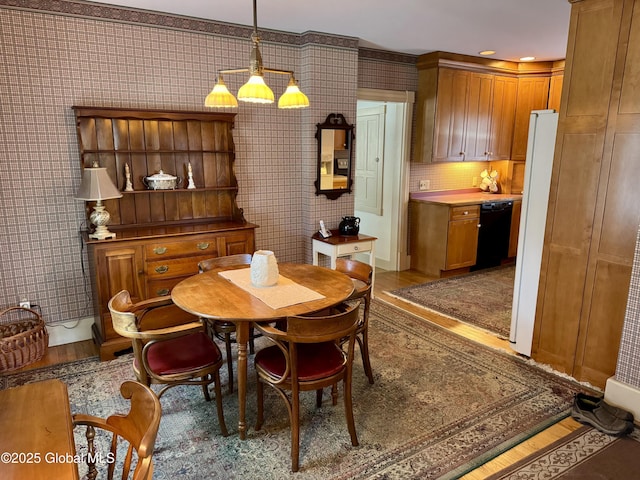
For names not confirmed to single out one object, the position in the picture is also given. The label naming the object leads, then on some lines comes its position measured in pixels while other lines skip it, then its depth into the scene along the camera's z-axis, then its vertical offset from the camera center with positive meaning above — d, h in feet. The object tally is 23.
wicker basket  9.46 -4.27
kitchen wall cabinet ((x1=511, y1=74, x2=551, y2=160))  18.80 +1.96
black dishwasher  18.29 -3.53
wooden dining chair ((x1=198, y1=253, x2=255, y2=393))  9.39 -3.72
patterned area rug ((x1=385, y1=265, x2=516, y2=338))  13.44 -5.13
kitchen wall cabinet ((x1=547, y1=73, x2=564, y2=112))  18.30 +2.49
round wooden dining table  7.29 -2.70
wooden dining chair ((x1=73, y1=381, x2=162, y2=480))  3.59 -2.57
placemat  7.84 -2.69
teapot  14.87 -2.60
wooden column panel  8.61 -0.91
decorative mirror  14.58 -0.25
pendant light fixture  7.32 +1.01
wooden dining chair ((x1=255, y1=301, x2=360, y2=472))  6.79 -3.62
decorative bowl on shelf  12.05 -0.90
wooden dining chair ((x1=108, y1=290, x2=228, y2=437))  7.24 -3.65
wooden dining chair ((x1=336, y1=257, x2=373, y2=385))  9.17 -2.89
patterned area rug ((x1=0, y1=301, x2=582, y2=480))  7.20 -5.11
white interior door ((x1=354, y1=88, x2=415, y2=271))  17.74 -1.23
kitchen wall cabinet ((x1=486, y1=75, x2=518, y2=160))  18.62 +1.41
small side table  14.02 -3.12
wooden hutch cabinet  10.80 -1.62
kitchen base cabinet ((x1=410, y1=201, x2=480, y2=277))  17.30 -3.48
